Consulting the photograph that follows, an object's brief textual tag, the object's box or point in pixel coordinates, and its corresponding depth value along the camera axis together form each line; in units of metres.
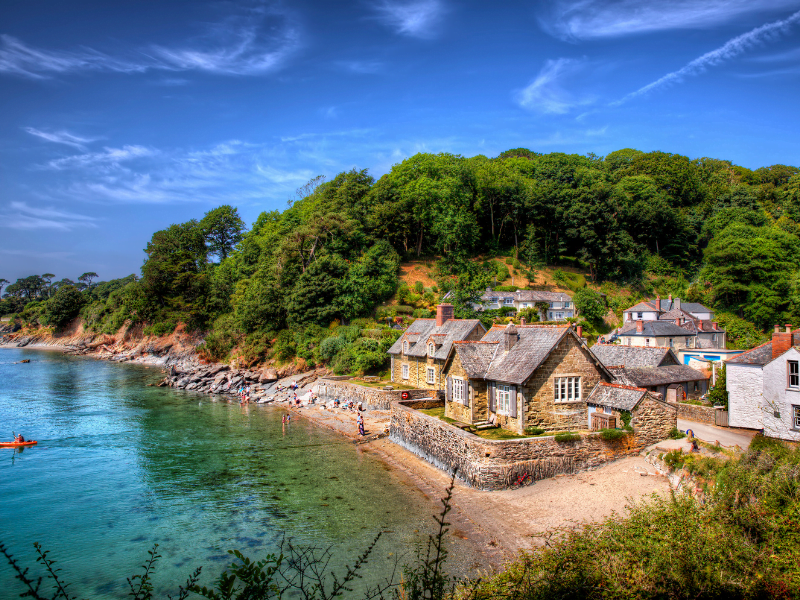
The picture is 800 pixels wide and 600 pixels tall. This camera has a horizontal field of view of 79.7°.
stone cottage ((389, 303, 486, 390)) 36.88
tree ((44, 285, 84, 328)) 120.62
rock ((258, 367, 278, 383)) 56.50
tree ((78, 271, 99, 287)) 187.25
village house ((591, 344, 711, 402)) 29.86
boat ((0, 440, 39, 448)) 31.73
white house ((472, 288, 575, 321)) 63.72
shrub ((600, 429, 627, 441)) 22.88
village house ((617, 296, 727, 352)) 48.16
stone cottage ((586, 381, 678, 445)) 23.39
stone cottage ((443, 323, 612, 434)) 24.59
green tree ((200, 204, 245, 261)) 98.00
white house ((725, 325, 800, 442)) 22.75
